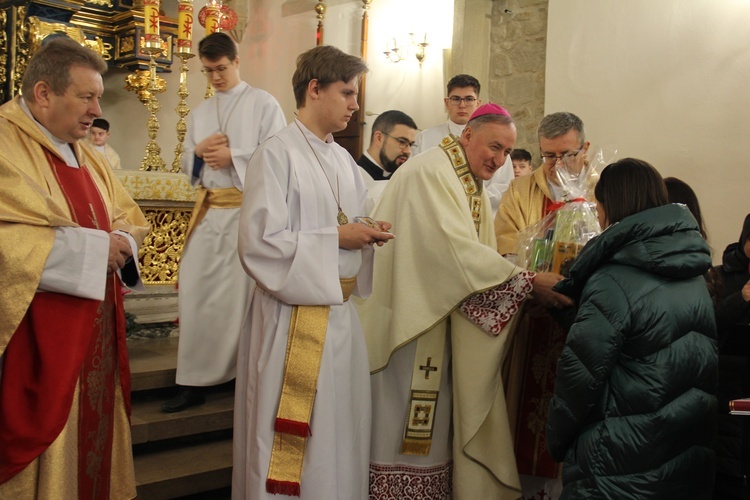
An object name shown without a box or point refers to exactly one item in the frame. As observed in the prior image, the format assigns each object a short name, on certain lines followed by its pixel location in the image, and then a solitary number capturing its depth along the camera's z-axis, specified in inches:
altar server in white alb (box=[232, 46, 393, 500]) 118.8
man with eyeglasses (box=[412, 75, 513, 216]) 232.3
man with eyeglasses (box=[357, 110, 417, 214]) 209.5
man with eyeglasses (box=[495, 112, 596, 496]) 149.3
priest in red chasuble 109.3
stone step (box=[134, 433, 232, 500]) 158.9
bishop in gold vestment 138.3
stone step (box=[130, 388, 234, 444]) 170.6
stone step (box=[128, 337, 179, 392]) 186.4
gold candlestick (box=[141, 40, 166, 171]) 250.5
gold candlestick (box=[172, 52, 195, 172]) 248.2
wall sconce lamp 397.7
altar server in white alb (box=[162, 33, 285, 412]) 182.7
